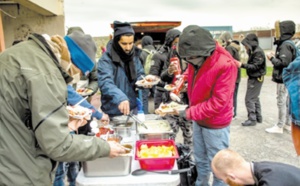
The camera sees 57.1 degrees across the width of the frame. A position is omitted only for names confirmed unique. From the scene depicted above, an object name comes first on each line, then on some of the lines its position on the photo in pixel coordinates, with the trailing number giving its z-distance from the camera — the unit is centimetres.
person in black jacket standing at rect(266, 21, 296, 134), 409
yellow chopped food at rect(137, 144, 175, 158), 171
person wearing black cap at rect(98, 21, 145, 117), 263
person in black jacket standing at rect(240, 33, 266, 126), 487
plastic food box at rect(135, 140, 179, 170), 164
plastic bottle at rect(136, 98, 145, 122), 239
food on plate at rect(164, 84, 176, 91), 340
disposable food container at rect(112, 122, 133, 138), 218
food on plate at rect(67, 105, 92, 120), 178
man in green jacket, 121
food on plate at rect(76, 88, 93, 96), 334
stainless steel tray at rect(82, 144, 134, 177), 161
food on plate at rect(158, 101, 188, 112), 250
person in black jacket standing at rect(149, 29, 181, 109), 388
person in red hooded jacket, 211
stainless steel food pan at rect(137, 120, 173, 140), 209
